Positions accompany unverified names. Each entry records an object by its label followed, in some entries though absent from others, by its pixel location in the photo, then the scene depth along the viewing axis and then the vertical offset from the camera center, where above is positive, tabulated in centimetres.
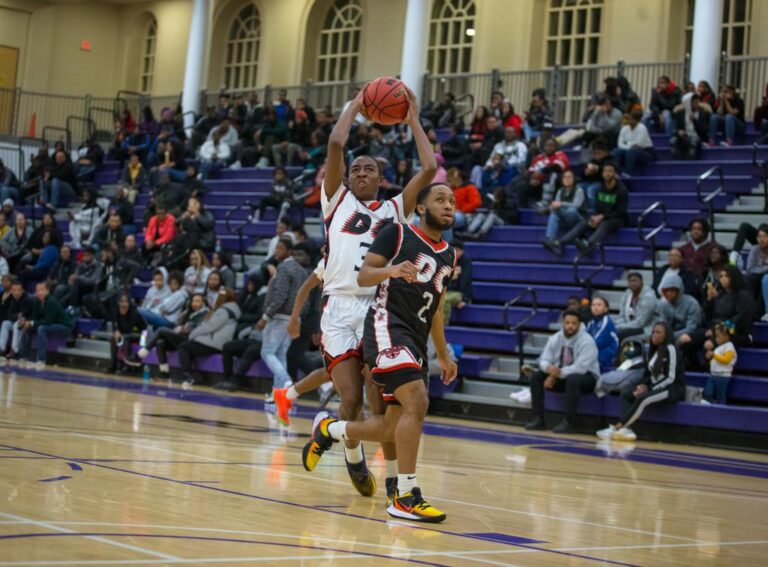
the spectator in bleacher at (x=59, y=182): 2475 +344
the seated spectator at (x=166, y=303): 1711 +72
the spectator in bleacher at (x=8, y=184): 2464 +336
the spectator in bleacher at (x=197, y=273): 1750 +124
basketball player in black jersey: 528 +25
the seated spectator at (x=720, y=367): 1228 +33
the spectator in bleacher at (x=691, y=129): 1722 +401
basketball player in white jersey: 611 +71
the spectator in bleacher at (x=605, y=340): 1304 +55
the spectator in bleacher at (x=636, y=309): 1324 +95
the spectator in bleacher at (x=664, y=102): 1830 +461
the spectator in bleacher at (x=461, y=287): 1527 +119
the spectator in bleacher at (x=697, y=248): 1372 +175
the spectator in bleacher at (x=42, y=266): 2084 +135
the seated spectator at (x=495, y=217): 1705 +240
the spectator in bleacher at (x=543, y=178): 1697 +305
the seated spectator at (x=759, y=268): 1307 +153
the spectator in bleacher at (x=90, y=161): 2594 +413
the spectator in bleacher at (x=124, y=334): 1717 +21
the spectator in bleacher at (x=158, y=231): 1992 +207
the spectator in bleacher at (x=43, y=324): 1830 +29
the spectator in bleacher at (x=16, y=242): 2134 +182
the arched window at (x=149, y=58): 3234 +816
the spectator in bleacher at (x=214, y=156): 2328 +403
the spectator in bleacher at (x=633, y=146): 1714 +364
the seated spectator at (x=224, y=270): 1695 +126
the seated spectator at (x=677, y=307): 1307 +99
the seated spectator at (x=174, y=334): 1641 +25
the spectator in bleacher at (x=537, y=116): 1942 +449
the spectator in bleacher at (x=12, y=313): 1881 +44
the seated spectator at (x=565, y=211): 1591 +238
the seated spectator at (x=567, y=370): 1248 +17
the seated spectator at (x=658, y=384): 1203 +9
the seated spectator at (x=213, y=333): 1589 +31
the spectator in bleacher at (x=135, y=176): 2373 +355
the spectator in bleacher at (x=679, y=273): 1363 +143
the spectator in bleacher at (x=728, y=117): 1723 +421
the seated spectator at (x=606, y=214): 1566 +239
